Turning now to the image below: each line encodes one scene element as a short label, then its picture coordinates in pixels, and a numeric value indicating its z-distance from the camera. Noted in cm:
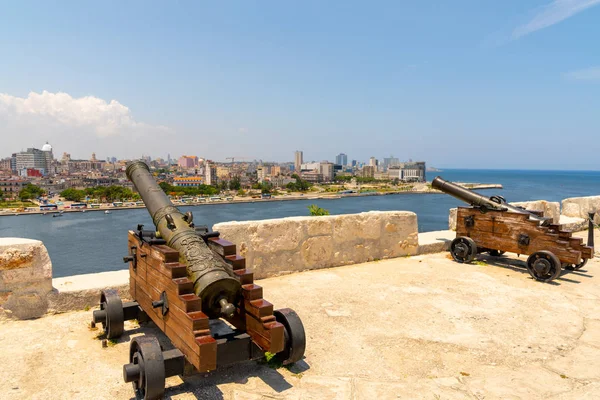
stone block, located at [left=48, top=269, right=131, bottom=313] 420
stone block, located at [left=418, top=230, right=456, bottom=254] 742
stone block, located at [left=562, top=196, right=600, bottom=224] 1070
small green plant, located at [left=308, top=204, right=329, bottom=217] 983
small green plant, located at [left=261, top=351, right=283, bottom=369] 318
